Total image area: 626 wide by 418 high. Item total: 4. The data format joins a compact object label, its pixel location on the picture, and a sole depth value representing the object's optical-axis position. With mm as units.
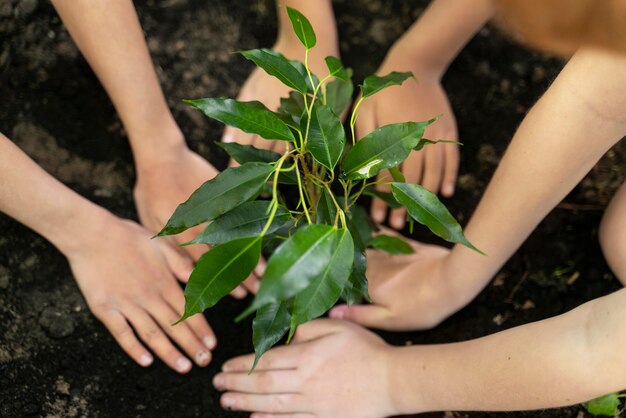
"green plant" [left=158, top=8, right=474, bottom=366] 627
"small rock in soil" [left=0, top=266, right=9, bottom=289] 1169
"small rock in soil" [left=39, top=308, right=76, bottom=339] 1154
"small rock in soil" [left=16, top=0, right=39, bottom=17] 1347
